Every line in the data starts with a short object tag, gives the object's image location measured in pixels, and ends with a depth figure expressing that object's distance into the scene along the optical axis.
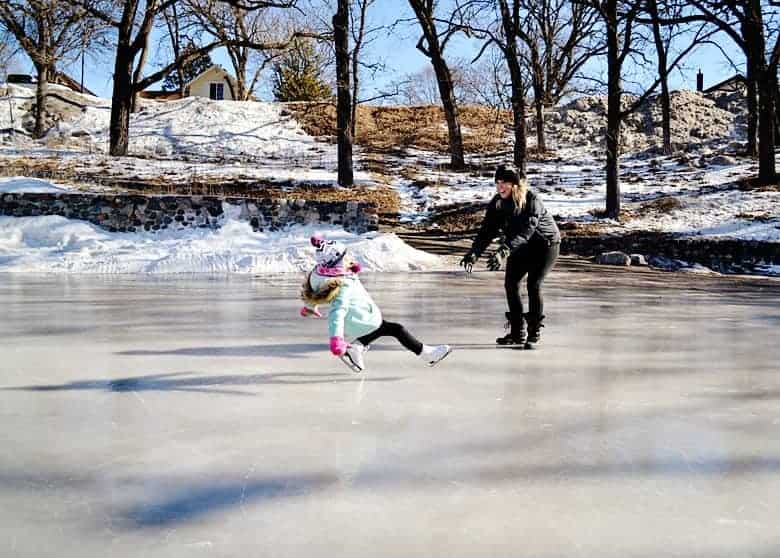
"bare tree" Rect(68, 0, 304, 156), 24.55
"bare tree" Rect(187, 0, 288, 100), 23.51
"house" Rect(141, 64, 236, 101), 58.03
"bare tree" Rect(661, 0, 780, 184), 19.30
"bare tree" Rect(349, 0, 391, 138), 30.84
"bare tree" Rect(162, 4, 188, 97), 24.62
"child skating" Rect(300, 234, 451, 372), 4.96
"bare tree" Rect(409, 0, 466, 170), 27.01
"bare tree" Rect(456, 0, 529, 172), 23.06
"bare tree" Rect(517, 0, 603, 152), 23.00
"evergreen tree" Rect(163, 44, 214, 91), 57.72
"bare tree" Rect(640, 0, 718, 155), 20.05
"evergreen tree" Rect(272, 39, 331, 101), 44.56
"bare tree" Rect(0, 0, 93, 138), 24.30
